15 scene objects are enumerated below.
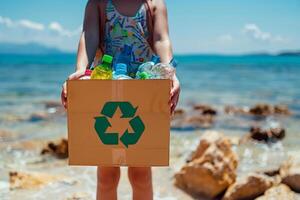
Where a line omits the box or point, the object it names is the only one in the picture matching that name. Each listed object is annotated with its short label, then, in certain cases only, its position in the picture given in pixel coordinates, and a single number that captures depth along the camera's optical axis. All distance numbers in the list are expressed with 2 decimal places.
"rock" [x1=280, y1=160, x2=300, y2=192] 4.06
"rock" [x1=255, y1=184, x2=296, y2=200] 3.85
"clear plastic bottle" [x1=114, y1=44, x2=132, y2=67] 2.66
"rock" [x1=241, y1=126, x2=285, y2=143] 7.48
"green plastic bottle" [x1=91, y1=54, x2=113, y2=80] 2.43
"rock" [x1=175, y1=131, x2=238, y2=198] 4.25
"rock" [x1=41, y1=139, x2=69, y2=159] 6.23
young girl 2.67
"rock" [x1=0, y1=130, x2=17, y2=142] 7.51
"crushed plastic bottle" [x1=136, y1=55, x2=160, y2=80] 2.49
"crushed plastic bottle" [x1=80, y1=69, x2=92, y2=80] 2.49
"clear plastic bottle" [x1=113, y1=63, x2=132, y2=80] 2.47
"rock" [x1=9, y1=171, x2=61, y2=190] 4.51
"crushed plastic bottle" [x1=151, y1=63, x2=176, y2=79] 2.51
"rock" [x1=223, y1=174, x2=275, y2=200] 4.07
